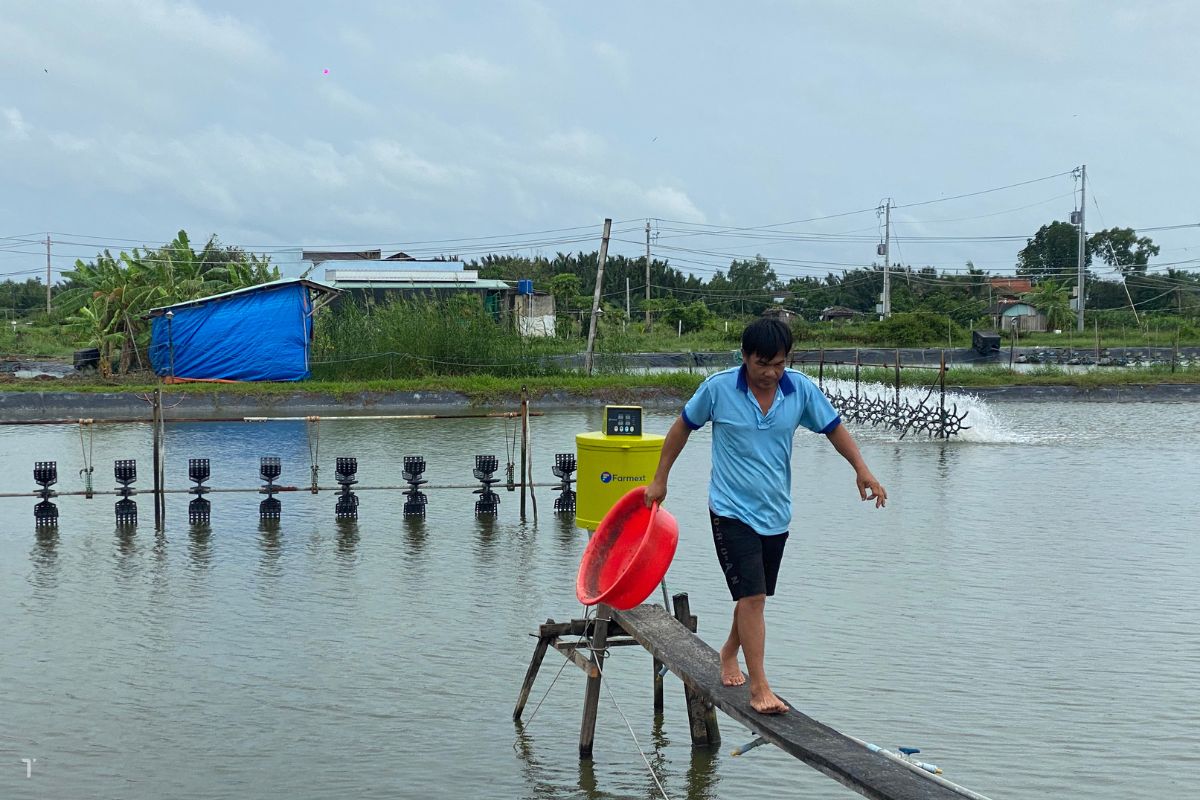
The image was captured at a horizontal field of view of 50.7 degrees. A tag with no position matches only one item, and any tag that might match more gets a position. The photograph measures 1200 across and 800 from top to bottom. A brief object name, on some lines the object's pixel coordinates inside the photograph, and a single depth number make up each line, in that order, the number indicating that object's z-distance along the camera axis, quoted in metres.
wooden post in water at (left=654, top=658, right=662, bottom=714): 7.24
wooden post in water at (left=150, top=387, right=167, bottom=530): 13.12
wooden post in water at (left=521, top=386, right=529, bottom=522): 13.83
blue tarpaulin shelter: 32.59
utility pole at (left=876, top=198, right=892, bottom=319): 68.19
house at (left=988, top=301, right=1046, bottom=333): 63.50
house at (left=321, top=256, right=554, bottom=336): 47.38
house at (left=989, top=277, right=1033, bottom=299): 80.50
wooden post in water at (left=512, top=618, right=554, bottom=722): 7.05
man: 5.41
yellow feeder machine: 8.25
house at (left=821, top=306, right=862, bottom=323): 77.56
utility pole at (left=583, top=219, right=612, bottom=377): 34.75
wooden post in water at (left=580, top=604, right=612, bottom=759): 6.57
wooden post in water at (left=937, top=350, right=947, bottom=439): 22.59
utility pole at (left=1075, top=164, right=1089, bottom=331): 59.20
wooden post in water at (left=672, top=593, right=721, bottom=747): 6.70
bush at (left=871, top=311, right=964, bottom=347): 53.31
